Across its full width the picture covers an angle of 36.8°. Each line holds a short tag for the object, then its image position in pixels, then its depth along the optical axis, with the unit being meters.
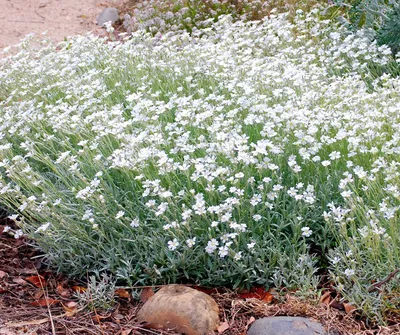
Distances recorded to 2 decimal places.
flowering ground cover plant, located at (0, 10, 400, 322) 3.03
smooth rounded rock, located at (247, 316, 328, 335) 2.71
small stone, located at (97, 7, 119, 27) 10.30
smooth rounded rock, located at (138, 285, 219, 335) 2.89
